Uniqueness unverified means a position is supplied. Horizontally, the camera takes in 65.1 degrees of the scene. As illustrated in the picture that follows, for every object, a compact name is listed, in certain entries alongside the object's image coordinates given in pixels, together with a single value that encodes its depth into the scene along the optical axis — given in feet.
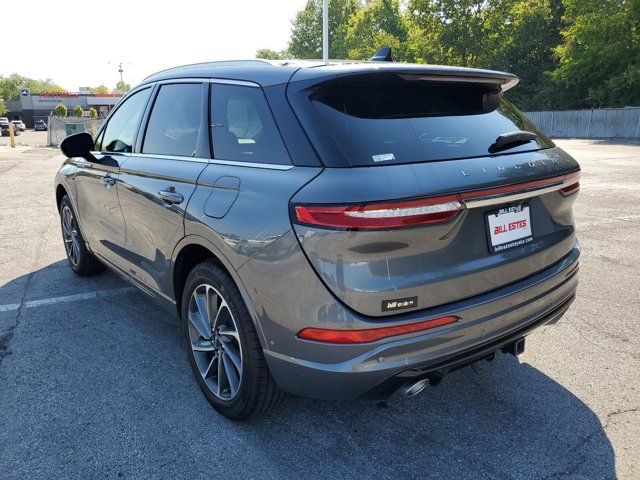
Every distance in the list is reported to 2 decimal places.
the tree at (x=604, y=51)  103.45
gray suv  6.55
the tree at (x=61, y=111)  148.70
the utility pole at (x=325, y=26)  70.23
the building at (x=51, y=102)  288.10
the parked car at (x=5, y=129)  185.24
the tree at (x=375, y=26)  200.23
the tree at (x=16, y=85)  458.91
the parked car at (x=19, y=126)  212.23
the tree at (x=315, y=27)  241.14
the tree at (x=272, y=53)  265.36
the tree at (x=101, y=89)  578.90
